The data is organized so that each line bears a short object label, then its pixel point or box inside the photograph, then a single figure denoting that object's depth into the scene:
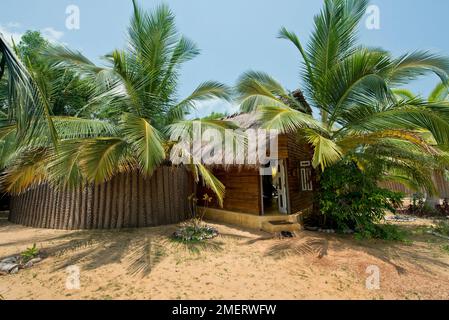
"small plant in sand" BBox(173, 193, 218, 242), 5.97
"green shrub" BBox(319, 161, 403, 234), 6.31
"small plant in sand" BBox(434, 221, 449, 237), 7.10
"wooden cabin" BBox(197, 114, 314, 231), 7.89
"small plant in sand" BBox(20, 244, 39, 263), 4.45
